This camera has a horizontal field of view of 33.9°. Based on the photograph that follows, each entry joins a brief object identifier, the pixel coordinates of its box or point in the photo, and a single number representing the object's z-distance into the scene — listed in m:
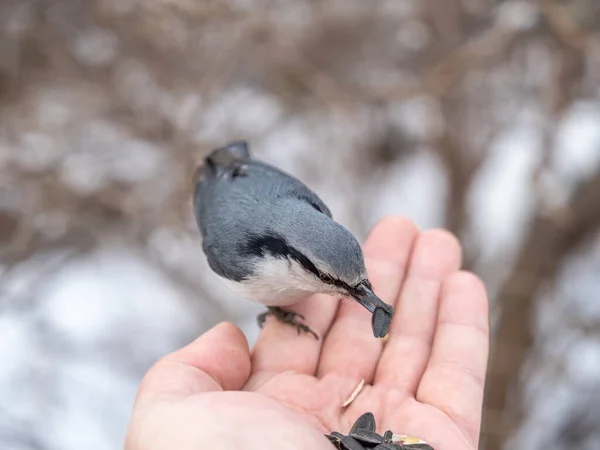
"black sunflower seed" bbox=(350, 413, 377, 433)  0.31
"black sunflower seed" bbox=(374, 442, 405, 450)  0.29
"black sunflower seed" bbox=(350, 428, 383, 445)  0.30
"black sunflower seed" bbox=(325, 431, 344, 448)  0.30
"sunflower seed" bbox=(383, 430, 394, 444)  0.30
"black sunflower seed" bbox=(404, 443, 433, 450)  0.29
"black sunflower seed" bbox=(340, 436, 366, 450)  0.29
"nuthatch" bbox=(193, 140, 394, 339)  0.31
